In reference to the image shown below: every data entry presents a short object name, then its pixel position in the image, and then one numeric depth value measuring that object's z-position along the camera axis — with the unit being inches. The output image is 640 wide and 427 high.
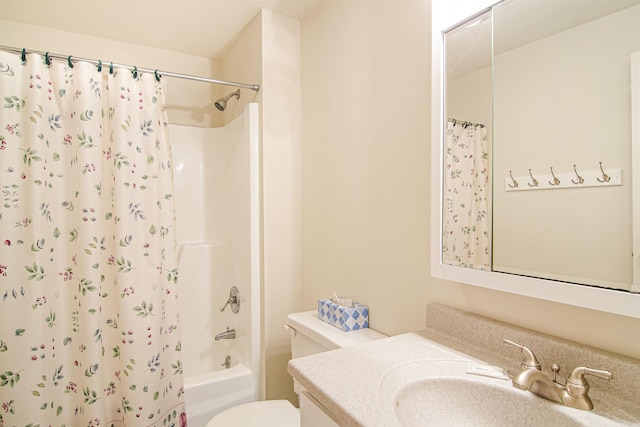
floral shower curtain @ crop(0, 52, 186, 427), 53.4
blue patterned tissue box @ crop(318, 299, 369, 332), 54.7
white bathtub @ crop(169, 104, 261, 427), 70.8
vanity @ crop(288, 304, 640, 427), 26.7
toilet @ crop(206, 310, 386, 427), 52.4
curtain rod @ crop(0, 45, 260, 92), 55.6
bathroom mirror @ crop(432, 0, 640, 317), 28.0
